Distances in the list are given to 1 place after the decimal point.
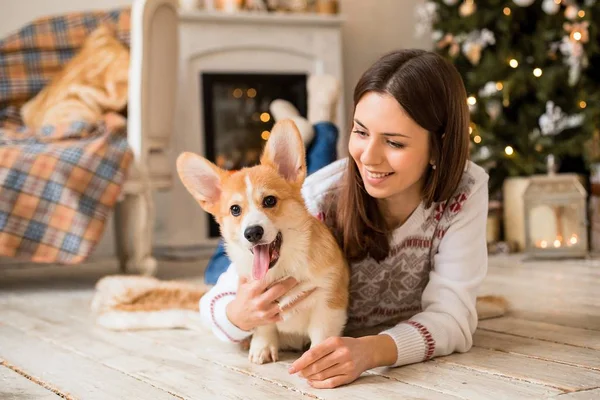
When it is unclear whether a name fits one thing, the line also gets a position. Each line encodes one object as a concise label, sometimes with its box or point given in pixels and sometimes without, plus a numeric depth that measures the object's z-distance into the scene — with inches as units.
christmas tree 138.9
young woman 53.8
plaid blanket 103.2
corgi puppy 51.0
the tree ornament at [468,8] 152.3
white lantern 128.2
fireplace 162.4
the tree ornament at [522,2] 145.2
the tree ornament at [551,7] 142.6
